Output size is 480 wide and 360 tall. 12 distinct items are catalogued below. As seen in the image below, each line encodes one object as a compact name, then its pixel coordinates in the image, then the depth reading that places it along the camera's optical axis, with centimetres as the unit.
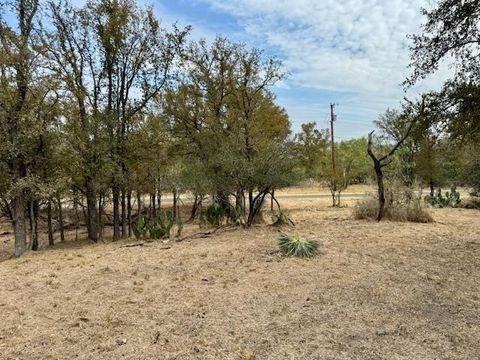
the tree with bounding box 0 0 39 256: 984
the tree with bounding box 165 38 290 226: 1130
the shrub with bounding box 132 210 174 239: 1106
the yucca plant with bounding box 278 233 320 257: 750
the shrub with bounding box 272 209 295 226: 1223
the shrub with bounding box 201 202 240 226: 1297
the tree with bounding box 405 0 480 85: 761
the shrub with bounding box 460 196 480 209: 1847
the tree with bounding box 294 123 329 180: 2273
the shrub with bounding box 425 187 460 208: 1928
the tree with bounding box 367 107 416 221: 1223
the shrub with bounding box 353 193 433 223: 1217
